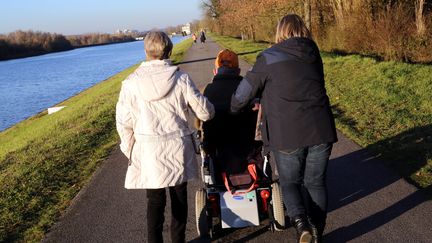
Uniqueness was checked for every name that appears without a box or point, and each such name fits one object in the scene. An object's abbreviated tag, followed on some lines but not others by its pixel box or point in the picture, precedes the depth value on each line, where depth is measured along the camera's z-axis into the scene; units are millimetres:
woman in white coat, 3422
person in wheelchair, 4211
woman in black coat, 3400
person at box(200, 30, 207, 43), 54244
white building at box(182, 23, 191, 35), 156050
